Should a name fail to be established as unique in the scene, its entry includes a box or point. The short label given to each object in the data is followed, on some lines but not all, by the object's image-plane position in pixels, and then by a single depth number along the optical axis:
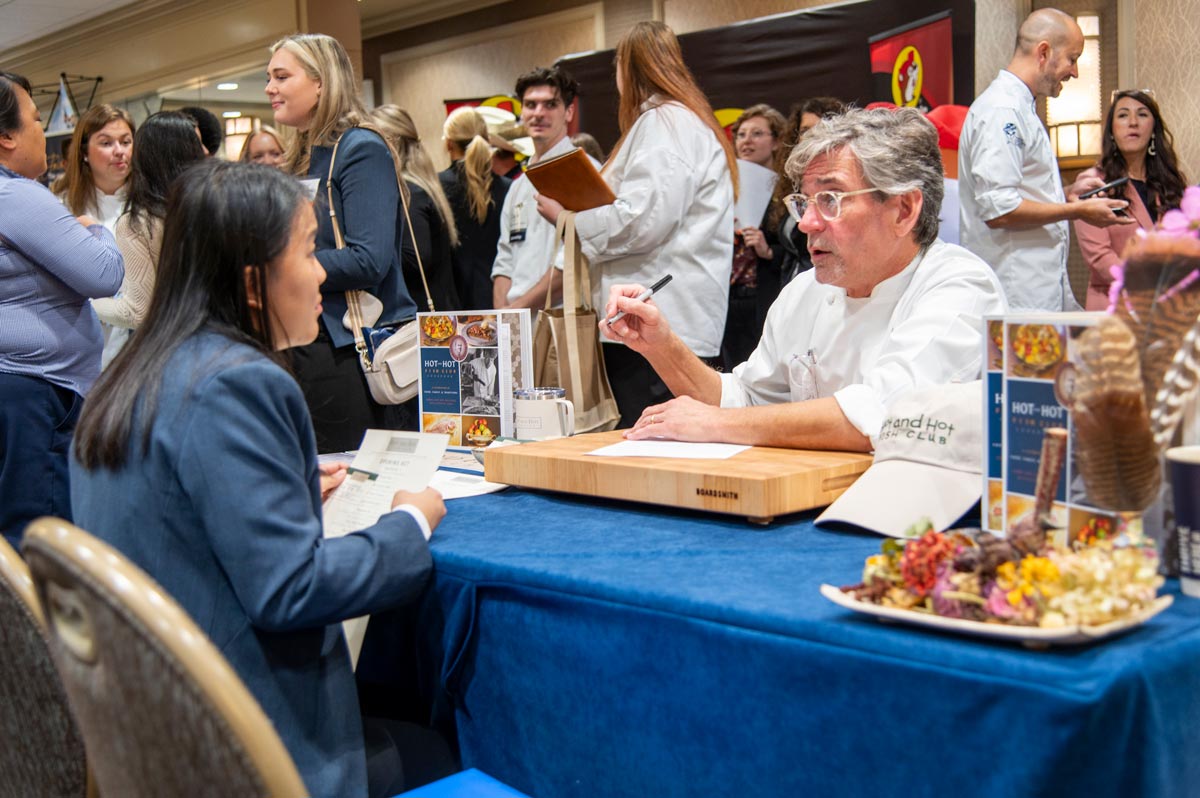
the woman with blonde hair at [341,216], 2.54
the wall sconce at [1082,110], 5.55
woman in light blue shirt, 2.41
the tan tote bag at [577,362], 2.53
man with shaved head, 3.36
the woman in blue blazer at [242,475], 1.13
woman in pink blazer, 4.24
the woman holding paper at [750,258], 4.12
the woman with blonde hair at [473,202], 4.38
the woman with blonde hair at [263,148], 4.63
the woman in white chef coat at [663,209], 2.94
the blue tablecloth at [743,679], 0.86
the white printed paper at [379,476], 1.48
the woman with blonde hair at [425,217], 3.28
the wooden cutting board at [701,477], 1.40
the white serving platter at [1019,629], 0.87
